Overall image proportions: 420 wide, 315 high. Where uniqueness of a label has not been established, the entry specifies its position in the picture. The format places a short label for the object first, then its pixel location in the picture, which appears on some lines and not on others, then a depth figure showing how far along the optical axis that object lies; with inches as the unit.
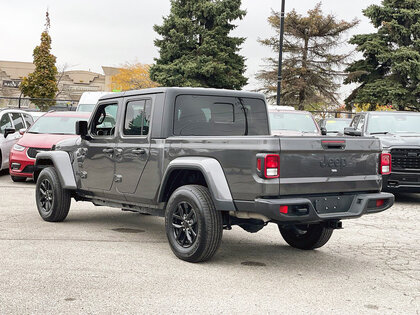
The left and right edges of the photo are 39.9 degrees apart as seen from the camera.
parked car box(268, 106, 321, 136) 569.9
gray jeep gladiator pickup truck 218.7
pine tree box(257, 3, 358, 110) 1951.3
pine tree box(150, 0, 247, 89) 1737.2
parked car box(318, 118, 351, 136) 841.5
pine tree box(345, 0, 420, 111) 1627.7
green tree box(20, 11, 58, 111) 1857.8
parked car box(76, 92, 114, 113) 785.1
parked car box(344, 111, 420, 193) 453.1
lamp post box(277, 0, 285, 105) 878.9
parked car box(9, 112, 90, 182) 516.7
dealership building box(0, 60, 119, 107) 3663.9
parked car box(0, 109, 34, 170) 569.0
